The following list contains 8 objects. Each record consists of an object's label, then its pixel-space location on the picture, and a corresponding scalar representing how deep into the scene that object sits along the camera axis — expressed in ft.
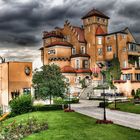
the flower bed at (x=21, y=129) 39.53
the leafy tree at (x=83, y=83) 125.95
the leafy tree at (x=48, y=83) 85.39
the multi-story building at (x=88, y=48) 132.50
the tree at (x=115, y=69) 123.10
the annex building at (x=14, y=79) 85.28
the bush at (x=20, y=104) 70.46
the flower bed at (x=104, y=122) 50.64
